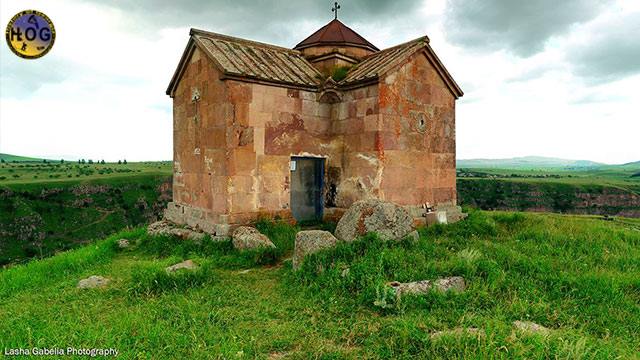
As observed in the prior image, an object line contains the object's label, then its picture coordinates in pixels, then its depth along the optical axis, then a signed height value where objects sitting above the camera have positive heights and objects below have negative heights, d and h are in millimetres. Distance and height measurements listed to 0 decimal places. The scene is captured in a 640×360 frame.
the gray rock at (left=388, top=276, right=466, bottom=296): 5163 -1603
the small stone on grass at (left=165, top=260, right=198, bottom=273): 6668 -1792
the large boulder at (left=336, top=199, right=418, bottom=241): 7113 -1013
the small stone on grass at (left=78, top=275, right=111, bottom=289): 6623 -1997
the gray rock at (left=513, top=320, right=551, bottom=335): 4043 -1738
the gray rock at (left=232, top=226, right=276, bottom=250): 8070 -1523
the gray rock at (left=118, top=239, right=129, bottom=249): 10137 -2001
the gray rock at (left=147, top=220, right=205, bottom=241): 9656 -1676
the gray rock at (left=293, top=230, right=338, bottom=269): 6664 -1311
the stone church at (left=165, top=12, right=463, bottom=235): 9312 +875
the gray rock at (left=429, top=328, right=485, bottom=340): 3880 -1685
